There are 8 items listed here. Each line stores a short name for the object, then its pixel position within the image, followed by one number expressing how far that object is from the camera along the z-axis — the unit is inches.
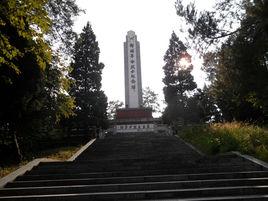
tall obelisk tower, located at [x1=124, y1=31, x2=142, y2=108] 974.3
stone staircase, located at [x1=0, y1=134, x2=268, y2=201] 167.1
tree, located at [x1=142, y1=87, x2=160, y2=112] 1518.6
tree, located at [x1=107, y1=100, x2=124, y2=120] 1433.7
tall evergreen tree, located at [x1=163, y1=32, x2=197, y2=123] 929.7
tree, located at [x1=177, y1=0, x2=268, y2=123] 261.6
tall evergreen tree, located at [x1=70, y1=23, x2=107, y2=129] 681.5
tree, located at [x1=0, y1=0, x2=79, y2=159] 275.4
